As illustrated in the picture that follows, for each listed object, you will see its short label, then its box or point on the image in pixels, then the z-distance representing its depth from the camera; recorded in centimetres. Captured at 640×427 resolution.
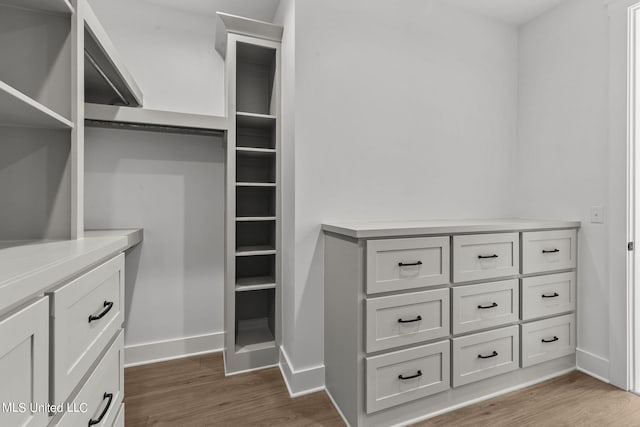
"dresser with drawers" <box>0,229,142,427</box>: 53
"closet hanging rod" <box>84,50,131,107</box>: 156
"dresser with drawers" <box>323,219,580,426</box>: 148
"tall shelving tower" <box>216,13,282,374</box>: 200
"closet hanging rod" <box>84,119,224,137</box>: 191
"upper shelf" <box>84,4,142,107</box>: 139
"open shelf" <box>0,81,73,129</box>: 82
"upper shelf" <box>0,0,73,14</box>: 109
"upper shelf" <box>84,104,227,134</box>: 171
